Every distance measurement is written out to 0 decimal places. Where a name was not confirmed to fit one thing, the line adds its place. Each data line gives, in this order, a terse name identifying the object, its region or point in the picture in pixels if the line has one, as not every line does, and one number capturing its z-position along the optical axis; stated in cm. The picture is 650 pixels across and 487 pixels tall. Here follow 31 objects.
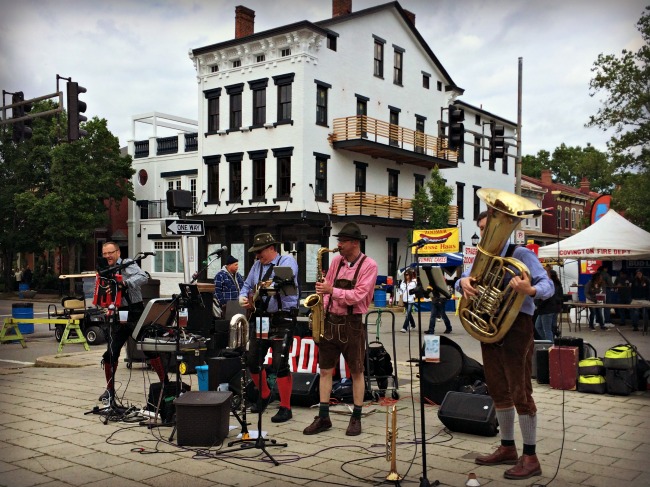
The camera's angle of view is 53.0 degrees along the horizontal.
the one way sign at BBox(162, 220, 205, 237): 1077
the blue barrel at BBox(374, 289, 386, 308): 3000
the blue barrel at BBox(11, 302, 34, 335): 1864
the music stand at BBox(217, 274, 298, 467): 622
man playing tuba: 541
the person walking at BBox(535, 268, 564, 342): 1230
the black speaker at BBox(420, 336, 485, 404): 820
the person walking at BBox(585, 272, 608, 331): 2044
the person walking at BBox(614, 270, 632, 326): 1994
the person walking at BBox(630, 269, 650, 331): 2012
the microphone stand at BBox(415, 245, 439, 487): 489
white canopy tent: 1773
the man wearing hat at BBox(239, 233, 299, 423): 691
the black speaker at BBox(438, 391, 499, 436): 678
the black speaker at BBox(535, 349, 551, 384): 998
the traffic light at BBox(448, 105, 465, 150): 1723
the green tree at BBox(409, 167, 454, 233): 3638
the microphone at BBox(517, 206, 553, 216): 499
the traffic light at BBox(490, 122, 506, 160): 1869
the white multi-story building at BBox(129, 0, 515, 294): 3216
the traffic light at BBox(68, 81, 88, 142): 1478
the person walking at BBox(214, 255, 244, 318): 1130
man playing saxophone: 683
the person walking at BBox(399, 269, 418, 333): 1791
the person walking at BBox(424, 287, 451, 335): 1694
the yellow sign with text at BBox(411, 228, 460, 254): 2756
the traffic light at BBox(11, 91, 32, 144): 1678
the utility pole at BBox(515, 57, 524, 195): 1956
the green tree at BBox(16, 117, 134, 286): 3694
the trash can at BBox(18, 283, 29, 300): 3709
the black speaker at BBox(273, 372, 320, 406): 820
